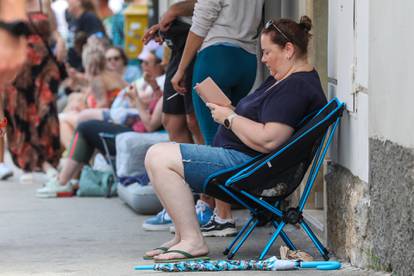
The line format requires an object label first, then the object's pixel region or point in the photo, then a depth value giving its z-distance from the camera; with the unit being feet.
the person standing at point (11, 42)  34.02
